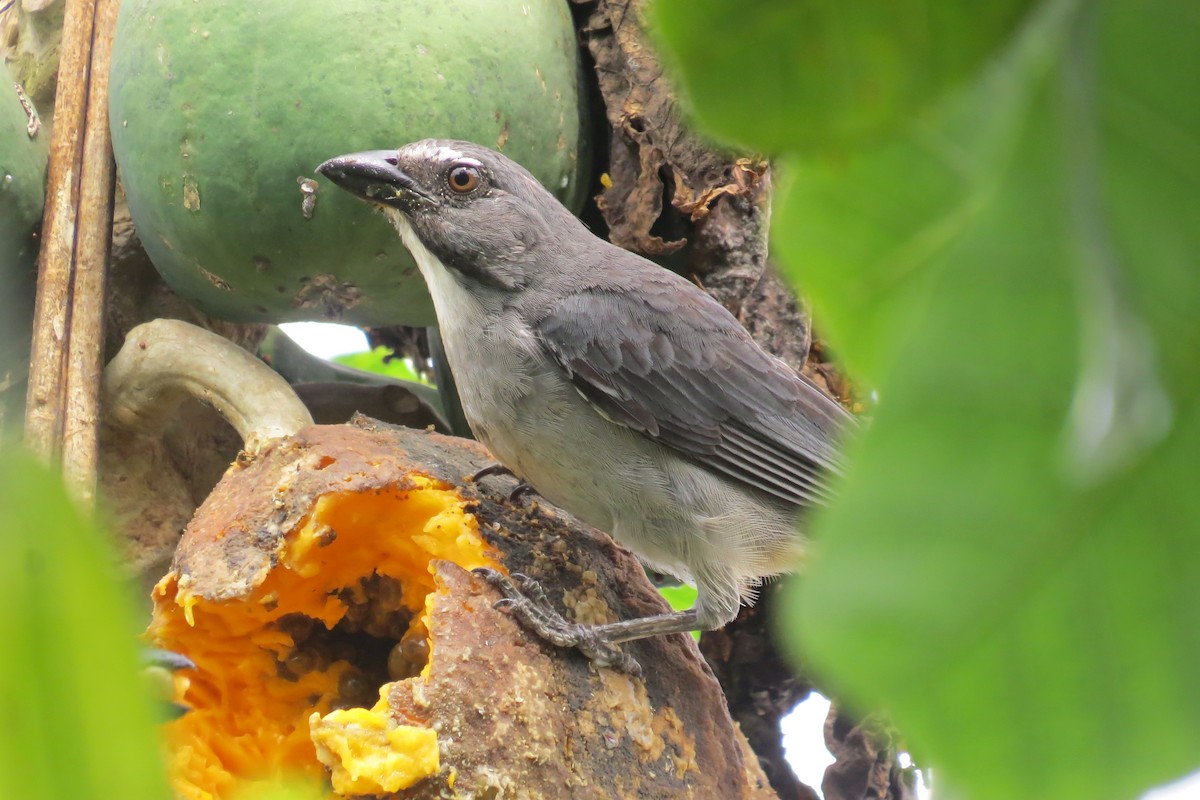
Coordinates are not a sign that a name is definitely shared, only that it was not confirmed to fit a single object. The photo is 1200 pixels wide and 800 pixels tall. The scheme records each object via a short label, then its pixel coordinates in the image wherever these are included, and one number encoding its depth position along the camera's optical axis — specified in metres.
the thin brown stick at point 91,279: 5.76
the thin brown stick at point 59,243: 5.82
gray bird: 6.15
